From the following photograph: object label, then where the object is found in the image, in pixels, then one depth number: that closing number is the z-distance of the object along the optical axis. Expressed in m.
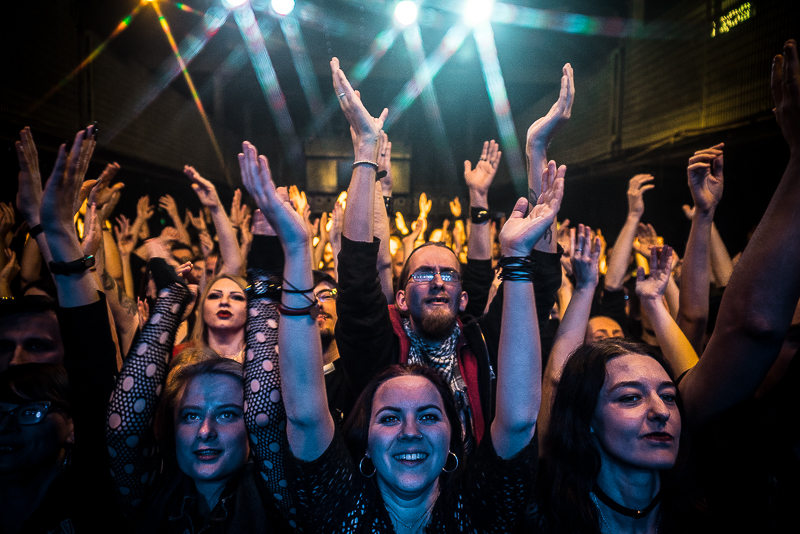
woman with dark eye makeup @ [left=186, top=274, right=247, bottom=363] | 2.53
